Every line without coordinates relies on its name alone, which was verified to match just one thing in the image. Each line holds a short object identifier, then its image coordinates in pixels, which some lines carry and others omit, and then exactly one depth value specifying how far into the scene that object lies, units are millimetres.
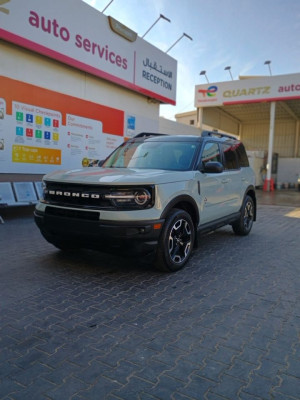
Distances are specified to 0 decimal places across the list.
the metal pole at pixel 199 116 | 23912
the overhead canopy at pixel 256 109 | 20750
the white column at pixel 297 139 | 30516
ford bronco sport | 3881
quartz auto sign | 20297
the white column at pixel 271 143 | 21302
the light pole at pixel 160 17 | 13211
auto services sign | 8359
